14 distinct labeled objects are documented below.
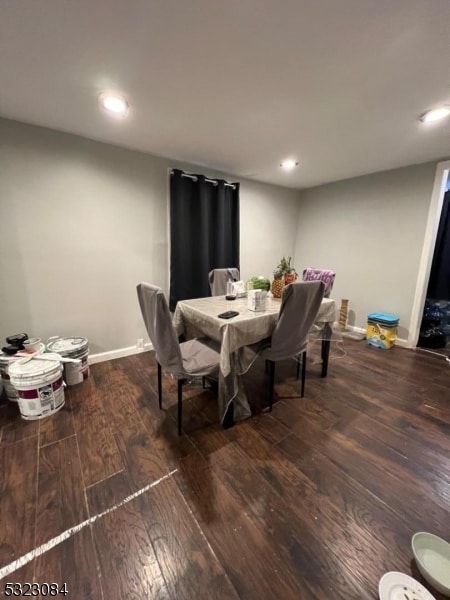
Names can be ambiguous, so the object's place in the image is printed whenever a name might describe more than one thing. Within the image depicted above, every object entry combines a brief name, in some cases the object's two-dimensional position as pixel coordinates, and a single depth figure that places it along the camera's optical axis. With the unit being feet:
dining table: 5.18
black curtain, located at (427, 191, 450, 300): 11.20
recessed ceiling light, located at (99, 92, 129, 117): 5.51
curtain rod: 9.55
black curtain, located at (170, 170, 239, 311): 9.59
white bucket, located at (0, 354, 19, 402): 6.26
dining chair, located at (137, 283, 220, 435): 4.77
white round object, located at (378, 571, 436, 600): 2.87
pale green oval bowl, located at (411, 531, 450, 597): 2.99
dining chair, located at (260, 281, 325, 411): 5.43
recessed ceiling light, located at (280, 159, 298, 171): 9.65
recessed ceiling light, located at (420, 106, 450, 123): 5.81
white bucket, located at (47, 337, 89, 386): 7.19
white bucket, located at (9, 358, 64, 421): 5.63
